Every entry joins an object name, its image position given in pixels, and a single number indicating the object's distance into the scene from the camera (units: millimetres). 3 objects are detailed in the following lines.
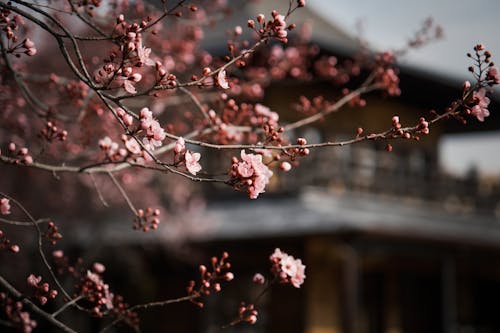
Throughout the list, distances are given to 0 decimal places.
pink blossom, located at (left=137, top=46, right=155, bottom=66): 3053
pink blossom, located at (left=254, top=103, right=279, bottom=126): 4680
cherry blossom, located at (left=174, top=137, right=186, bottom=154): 3027
